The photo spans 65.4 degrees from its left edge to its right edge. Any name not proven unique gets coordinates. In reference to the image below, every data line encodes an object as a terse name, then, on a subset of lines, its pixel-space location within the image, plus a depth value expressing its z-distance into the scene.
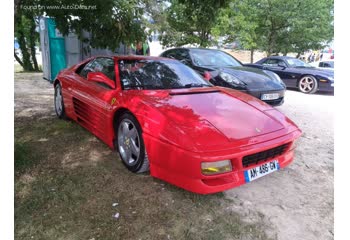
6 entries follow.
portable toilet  8.61
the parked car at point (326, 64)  14.09
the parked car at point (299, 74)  8.52
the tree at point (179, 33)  11.70
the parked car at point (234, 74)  5.11
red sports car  2.19
